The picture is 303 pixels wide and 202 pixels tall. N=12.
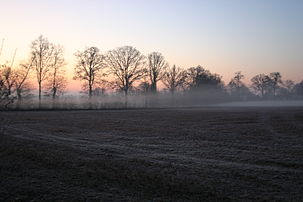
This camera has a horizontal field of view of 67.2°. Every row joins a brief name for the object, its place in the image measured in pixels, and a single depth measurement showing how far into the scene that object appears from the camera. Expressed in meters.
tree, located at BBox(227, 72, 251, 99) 103.86
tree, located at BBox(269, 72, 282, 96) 103.25
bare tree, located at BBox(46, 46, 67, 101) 45.09
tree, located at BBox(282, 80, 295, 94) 112.07
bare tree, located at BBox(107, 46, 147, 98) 55.38
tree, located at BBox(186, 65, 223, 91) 75.19
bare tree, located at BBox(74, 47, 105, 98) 50.28
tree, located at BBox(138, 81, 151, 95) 63.81
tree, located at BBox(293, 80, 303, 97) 111.30
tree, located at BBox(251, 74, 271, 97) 104.69
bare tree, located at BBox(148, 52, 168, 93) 64.88
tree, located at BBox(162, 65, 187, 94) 69.88
